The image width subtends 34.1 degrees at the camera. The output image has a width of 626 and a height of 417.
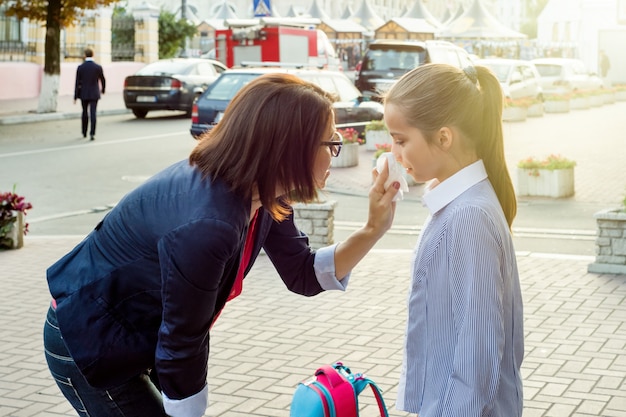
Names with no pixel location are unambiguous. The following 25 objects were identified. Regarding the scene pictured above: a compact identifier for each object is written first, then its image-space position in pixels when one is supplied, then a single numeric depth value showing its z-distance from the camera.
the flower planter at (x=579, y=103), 32.25
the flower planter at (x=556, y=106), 30.30
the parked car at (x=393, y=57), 25.23
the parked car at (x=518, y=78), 29.45
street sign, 21.83
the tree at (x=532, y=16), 109.75
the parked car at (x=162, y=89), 25.50
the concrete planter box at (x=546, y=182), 13.31
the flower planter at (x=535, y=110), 28.08
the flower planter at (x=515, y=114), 26.28
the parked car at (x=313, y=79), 17.70
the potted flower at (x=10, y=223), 9.73
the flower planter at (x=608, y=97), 34.66
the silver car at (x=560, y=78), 36.38
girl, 2.47
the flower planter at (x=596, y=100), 33.25
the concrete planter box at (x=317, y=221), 9.24
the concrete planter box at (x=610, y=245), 8.26
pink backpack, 2.76
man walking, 20.77
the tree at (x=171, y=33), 42.31
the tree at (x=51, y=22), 26.05
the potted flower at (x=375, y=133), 18.95
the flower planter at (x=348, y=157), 16.84
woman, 2.54
